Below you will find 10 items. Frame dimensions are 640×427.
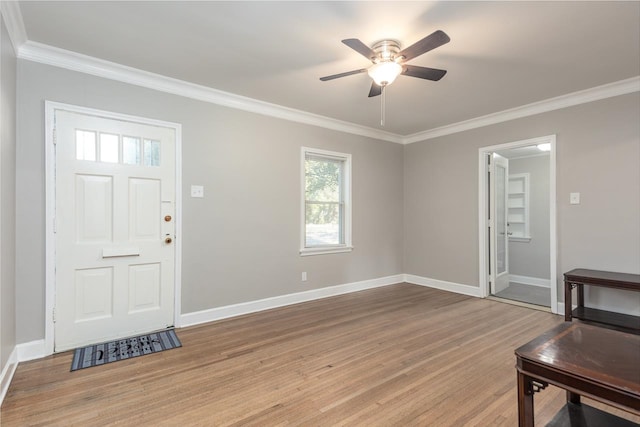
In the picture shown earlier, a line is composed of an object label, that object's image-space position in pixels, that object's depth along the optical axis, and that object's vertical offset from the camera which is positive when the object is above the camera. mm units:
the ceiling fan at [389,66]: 2453 +1219
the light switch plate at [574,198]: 3724 +203
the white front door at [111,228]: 2801 -141
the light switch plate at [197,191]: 3486 +270
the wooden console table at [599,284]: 2974 -847
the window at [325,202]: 4551 +195
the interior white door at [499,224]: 4777 -165
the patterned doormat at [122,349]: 2602 -1250
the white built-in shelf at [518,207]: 5984 +152
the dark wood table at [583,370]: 1117 -614
